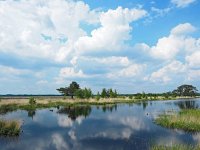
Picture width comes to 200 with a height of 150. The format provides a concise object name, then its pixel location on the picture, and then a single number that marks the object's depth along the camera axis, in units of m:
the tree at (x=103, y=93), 60.55
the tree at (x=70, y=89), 62.81
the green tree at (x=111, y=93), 63.24
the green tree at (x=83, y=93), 51.85
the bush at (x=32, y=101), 38.75
